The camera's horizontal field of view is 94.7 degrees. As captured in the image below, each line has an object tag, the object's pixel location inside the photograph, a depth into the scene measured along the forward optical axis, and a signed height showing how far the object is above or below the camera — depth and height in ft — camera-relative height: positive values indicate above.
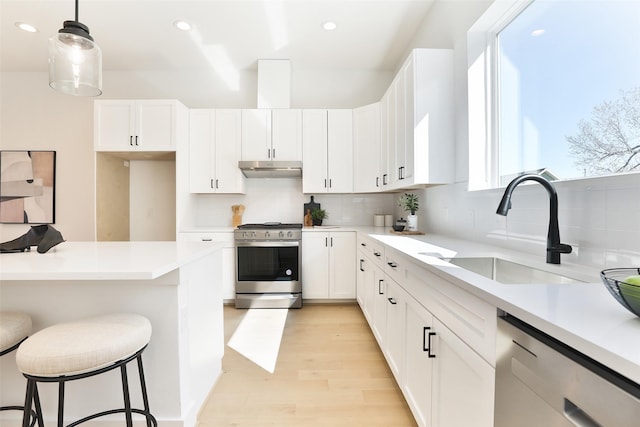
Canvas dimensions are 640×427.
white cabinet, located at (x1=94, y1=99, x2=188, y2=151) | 10.91 +3.22
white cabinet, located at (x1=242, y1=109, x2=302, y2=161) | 11.66 +3.16
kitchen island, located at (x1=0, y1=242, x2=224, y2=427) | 4.46 -1.59
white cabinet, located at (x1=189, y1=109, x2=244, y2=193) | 11.64 +2.45
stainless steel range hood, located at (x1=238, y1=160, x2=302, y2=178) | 11.21 +1.70
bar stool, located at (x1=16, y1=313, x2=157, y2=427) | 3.23 -1.59
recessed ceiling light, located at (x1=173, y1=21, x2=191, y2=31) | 9.57 +6.14
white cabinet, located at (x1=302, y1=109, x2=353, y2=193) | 11.75 +2.47
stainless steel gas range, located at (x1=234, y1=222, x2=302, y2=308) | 10.77 -2.06
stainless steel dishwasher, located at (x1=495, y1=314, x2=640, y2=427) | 1.57 -1.10
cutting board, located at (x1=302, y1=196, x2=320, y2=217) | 12.65 +0.26
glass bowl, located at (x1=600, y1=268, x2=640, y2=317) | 1.89 -0.53
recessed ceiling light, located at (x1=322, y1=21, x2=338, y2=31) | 9.48 +6.09
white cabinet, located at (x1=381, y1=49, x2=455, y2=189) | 7.41 +2.42
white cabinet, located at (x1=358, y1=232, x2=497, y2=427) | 2.87 -1.77
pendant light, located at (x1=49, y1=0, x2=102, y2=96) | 4.84 +2.62
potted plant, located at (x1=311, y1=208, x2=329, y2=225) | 12.25 -0.17
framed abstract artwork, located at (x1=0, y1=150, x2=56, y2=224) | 12.55 +1.10
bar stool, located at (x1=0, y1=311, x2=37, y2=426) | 3.69 -1.52
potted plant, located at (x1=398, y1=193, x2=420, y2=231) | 9.08 +0.10
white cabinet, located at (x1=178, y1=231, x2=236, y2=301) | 10.95 -1.53
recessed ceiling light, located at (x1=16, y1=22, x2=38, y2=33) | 9.75 +6.20
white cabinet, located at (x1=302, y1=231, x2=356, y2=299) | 11.10 -2.00
